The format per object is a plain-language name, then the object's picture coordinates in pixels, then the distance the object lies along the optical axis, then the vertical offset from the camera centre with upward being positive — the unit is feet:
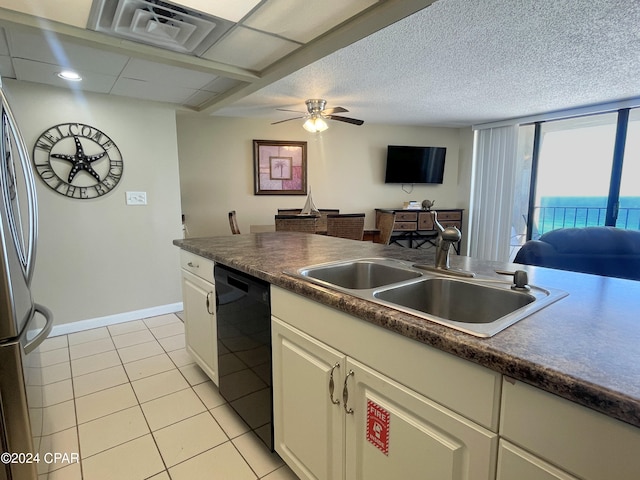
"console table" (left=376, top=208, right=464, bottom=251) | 16.79 -1.40
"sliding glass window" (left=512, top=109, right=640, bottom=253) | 13.10 +1.03
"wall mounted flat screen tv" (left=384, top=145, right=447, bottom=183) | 17.42 +1.69
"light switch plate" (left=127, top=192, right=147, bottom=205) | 10.52 -0.10
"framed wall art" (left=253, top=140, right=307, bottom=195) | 15.11 +1.32
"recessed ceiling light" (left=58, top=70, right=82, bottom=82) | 8.20 +3.00
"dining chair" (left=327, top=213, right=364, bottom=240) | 12.58 -1.14
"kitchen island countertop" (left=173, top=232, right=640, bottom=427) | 1.77 -0.99
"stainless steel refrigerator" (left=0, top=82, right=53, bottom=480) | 3.11 -1.45
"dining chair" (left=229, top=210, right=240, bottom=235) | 12.61 -1.09
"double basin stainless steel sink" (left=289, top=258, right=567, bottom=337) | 3.12 -1.08
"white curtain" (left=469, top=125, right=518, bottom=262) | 16.21 +0.28
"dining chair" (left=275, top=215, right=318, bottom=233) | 11.84 -0.97
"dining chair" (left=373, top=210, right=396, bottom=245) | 14.18 -1.32
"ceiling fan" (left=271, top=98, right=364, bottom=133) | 11.93 +2.92
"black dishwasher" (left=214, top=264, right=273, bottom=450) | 4.68 -2.32
